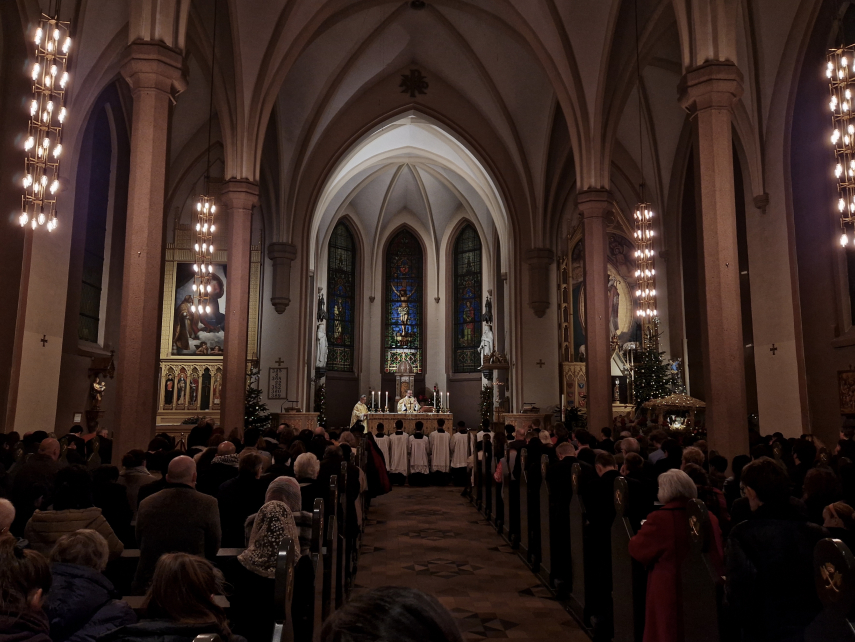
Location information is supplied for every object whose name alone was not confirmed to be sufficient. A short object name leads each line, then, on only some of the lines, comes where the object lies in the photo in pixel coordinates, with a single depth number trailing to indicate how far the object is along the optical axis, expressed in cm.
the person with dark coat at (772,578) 261
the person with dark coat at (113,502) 489
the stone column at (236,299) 1297
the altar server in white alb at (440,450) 1480
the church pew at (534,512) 715
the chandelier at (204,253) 1212
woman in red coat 355
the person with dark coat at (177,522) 389
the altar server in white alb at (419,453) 1472
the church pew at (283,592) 216
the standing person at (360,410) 2100
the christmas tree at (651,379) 1608
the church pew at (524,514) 749
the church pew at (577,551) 520
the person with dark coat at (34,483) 532
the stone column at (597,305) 1318
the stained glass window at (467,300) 2881
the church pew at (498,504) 951
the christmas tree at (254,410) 1747
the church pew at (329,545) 438
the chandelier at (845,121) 775
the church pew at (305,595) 324
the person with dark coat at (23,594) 208
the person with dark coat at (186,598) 201
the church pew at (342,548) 588
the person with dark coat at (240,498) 498
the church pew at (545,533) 641
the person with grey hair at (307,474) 556
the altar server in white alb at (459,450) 1482
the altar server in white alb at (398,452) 1477
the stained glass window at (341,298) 2811
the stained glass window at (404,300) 2934
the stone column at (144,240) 816
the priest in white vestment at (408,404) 2119
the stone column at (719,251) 844
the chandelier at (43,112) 750
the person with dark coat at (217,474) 564
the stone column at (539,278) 2073
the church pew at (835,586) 186
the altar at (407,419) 1839
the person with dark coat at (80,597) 254
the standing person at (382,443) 1477
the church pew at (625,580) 392
